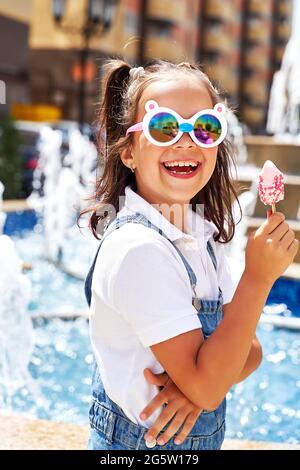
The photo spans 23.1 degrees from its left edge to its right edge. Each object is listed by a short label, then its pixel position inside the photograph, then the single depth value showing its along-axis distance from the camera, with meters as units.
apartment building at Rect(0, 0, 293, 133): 32.25
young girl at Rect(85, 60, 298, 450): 1.33
